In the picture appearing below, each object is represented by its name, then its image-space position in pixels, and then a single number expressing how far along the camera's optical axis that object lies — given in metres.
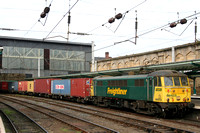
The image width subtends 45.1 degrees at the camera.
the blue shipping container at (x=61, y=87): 33.71
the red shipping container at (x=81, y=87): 28.78
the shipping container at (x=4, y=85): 64.31
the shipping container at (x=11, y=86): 61.66
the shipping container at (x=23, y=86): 53.11
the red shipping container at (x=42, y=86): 40.65
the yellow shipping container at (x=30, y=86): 48.88
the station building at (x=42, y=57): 59.97
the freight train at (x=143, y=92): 17.02
